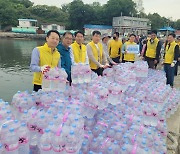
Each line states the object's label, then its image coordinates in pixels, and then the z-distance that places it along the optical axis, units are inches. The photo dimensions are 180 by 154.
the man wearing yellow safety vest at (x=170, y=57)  177.8
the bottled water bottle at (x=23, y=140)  53.4
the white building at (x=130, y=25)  1657.0
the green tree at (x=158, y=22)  1843.3
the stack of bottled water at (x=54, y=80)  85.4
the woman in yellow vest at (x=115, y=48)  207.8
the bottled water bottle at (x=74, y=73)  104.7
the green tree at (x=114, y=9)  1734.8
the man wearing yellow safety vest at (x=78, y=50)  111.5
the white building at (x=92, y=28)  1511.8
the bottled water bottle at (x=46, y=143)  54.8
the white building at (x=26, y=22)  1501.8
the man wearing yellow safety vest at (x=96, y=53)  126.2
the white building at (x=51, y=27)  1575.4
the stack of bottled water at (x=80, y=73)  103.9
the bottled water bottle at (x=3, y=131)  51.0
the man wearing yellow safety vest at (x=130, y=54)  201.0
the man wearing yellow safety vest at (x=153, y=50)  196.2
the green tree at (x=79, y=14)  1639.0
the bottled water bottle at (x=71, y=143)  54.6
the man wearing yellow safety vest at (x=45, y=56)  87.5
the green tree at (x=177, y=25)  2056.0
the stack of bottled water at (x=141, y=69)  152.7
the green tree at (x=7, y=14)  1408.4
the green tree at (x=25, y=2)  1797.2
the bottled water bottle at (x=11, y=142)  50.6
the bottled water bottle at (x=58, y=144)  53.9
